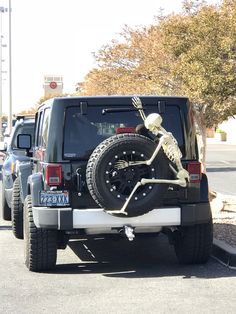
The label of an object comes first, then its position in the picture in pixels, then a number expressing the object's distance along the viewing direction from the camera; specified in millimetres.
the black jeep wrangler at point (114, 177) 6203
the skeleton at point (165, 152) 6199
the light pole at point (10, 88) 40569
